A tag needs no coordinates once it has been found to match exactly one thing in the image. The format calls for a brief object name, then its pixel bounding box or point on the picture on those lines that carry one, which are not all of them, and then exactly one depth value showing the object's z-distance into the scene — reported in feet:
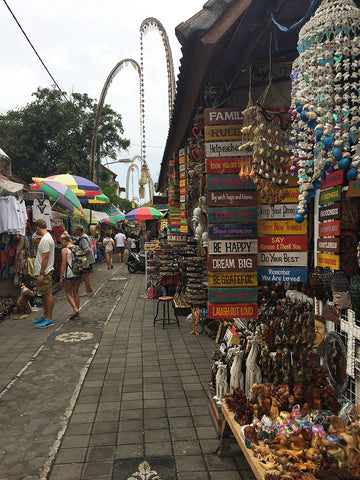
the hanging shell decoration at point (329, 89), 6.08
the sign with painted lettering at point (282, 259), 10.73
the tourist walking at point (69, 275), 26.48
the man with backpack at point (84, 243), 30.37
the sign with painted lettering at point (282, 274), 10.73
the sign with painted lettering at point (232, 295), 11.06
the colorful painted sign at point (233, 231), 10.94
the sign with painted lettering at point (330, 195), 8.52
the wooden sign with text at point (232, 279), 11.02
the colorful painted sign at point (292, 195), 10.68
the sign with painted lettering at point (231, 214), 10.93
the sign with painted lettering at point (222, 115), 11.06
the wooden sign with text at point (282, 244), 10.73
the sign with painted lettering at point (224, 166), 10.98
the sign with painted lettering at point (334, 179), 8.38
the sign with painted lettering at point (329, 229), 8.48
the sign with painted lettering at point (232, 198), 10.91
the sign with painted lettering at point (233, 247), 10.93
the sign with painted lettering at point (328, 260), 8.59
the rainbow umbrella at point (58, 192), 30.71
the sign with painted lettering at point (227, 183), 10.90
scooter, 56.85
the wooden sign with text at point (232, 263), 10.96
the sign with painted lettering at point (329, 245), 8.51
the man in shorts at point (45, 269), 24.22
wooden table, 7.31
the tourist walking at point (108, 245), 58.23
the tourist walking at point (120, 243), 68.84
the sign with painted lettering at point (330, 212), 8.54
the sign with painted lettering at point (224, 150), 10.98
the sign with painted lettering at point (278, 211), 10.70
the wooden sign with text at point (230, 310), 11.07
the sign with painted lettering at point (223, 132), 10.98
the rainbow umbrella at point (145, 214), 53.26
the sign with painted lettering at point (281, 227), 10.76
